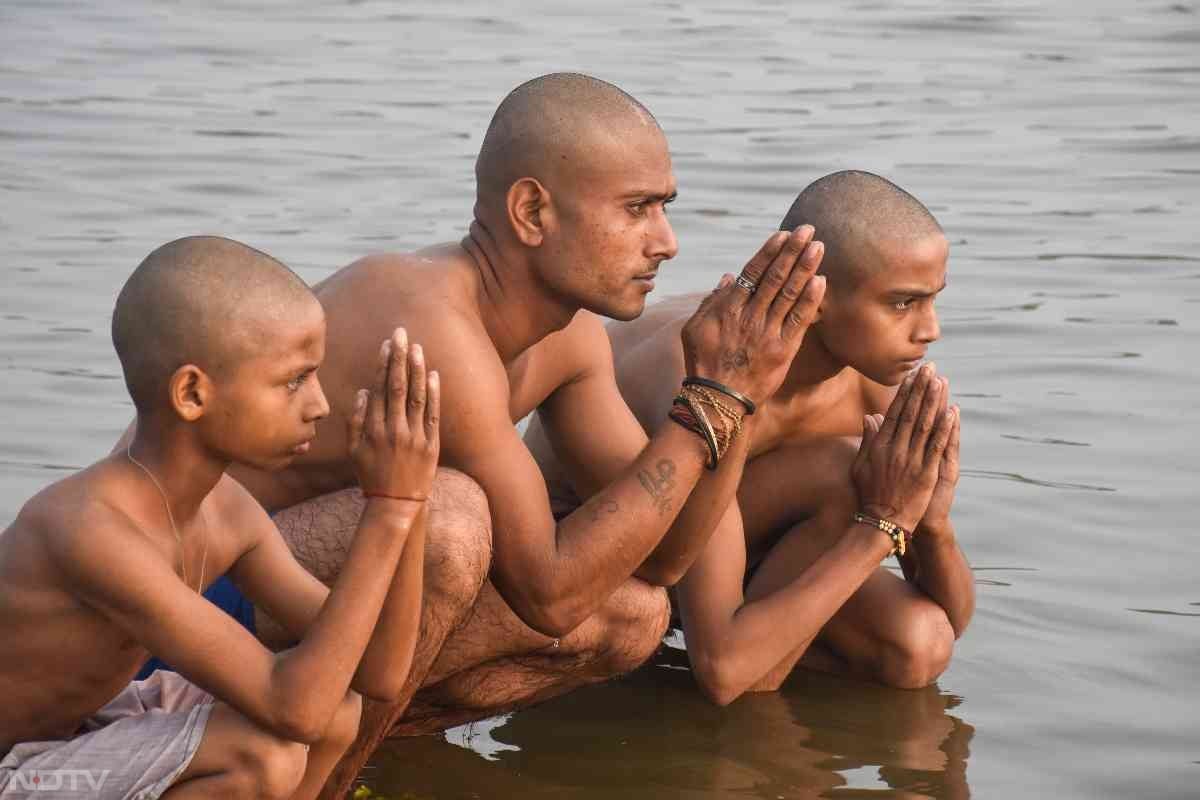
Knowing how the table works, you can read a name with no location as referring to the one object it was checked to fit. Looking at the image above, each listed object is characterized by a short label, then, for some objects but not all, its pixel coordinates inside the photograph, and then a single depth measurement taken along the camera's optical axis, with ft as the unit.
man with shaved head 30.07
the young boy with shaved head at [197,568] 24.82
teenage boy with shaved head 34.24
